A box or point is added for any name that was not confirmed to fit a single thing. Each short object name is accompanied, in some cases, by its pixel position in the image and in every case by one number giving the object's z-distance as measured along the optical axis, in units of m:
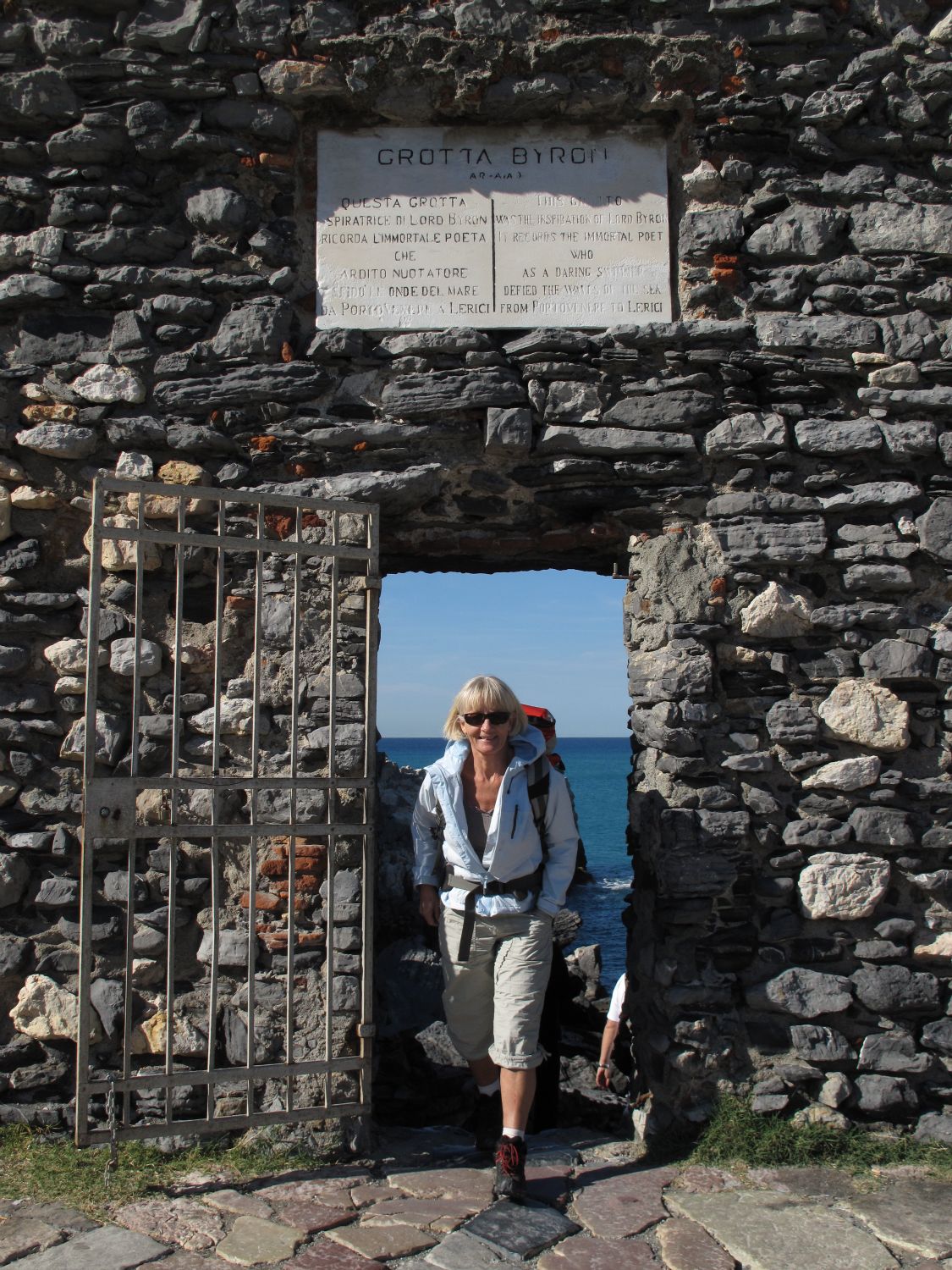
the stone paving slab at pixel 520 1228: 2.98
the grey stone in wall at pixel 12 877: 3.80
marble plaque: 4.20
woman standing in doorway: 3.46
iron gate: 3.56
